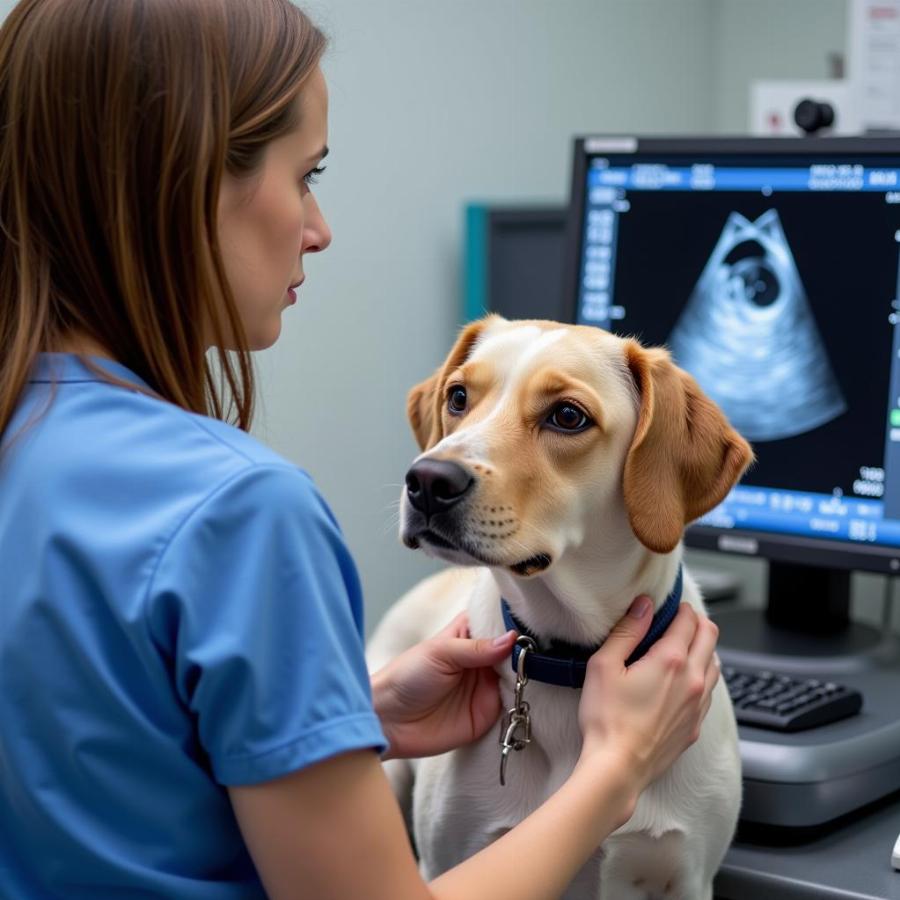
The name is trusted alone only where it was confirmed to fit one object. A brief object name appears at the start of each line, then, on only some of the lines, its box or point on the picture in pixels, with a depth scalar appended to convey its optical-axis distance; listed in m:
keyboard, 1.16
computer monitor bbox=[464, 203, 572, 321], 2.01
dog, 0.97
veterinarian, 0.69
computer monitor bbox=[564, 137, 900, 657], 1.36
